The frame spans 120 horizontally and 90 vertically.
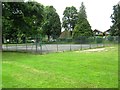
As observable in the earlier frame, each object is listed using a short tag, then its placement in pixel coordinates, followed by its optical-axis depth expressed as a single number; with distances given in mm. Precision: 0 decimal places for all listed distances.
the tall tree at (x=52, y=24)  28071
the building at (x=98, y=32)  39472
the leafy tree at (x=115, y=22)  23017
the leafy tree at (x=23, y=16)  10457
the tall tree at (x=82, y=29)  25018
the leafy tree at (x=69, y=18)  32175
